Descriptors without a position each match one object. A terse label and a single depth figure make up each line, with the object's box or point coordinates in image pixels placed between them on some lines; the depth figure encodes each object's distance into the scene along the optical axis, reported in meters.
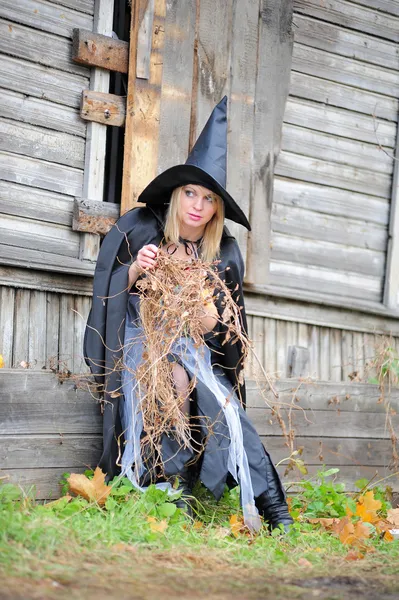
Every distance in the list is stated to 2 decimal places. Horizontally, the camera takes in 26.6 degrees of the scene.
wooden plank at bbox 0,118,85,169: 5.05
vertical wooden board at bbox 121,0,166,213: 5.39
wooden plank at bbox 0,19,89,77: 5.03
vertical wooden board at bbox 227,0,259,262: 5.83
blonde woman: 4.28
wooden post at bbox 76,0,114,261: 5.32
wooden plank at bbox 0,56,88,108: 5.04
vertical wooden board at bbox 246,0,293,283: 5.98
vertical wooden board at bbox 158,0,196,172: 5.52
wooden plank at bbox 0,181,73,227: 5.05
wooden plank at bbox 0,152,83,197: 5.06
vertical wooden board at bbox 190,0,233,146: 5.66
